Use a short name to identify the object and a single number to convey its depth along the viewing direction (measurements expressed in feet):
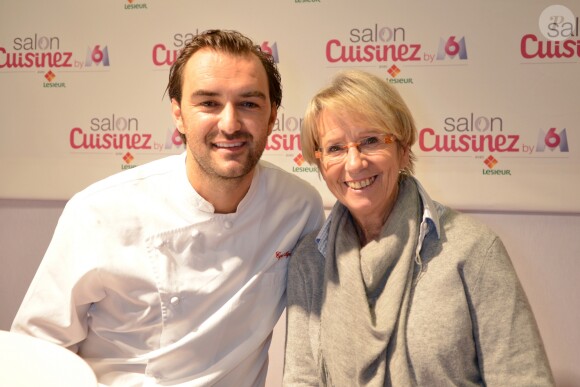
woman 4.80
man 5.62
